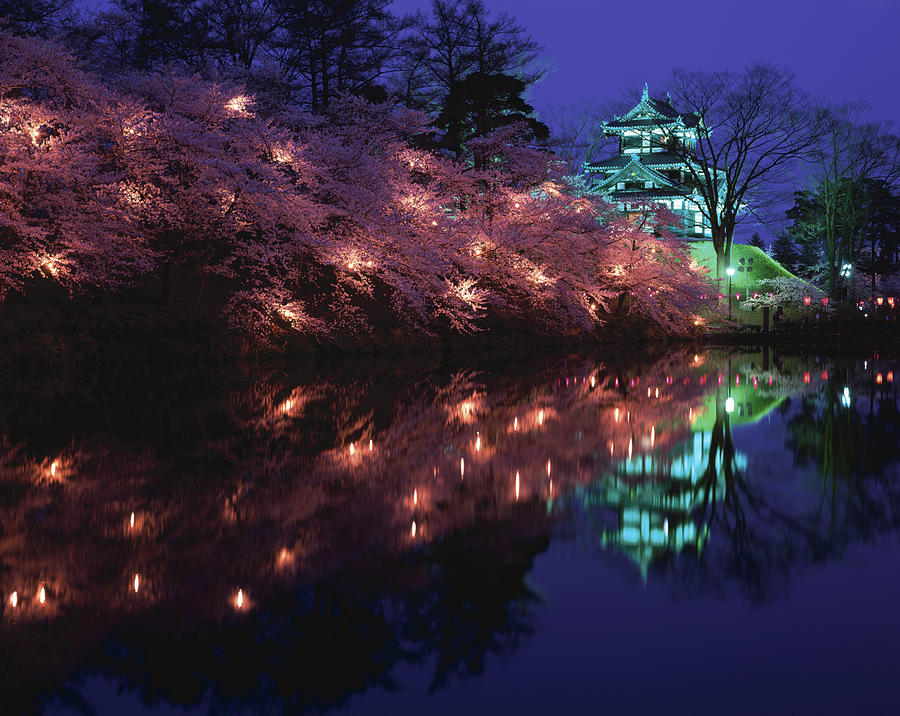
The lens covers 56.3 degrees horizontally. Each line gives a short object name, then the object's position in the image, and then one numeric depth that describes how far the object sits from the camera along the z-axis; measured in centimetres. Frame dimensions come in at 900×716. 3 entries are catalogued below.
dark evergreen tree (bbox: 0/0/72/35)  3269
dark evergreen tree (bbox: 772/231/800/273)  8375
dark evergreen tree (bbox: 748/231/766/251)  9725
